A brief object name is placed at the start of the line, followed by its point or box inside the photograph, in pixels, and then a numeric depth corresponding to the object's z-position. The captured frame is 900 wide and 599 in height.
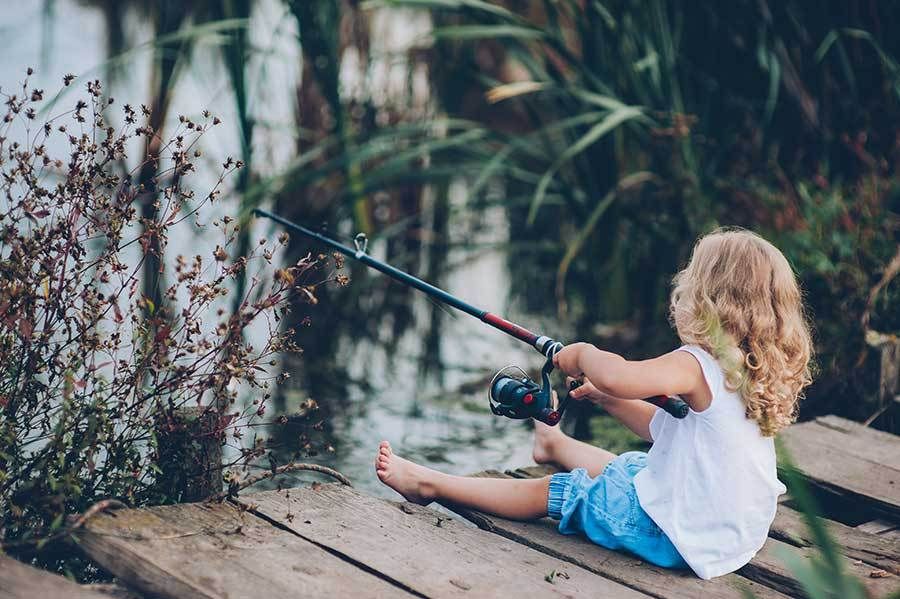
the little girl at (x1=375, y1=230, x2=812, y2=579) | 2.38
